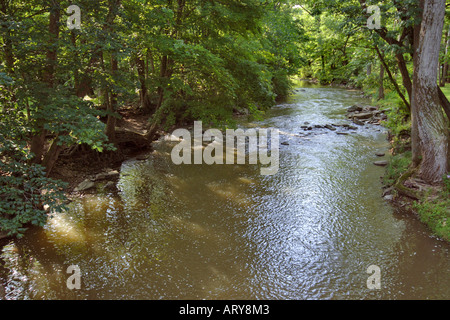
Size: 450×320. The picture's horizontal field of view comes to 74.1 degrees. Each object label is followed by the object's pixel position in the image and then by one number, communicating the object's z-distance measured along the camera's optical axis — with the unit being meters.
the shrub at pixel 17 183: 4.57
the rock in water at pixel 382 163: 10.95
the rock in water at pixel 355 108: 19.97
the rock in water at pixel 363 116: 18.20
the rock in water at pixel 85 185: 9.39
